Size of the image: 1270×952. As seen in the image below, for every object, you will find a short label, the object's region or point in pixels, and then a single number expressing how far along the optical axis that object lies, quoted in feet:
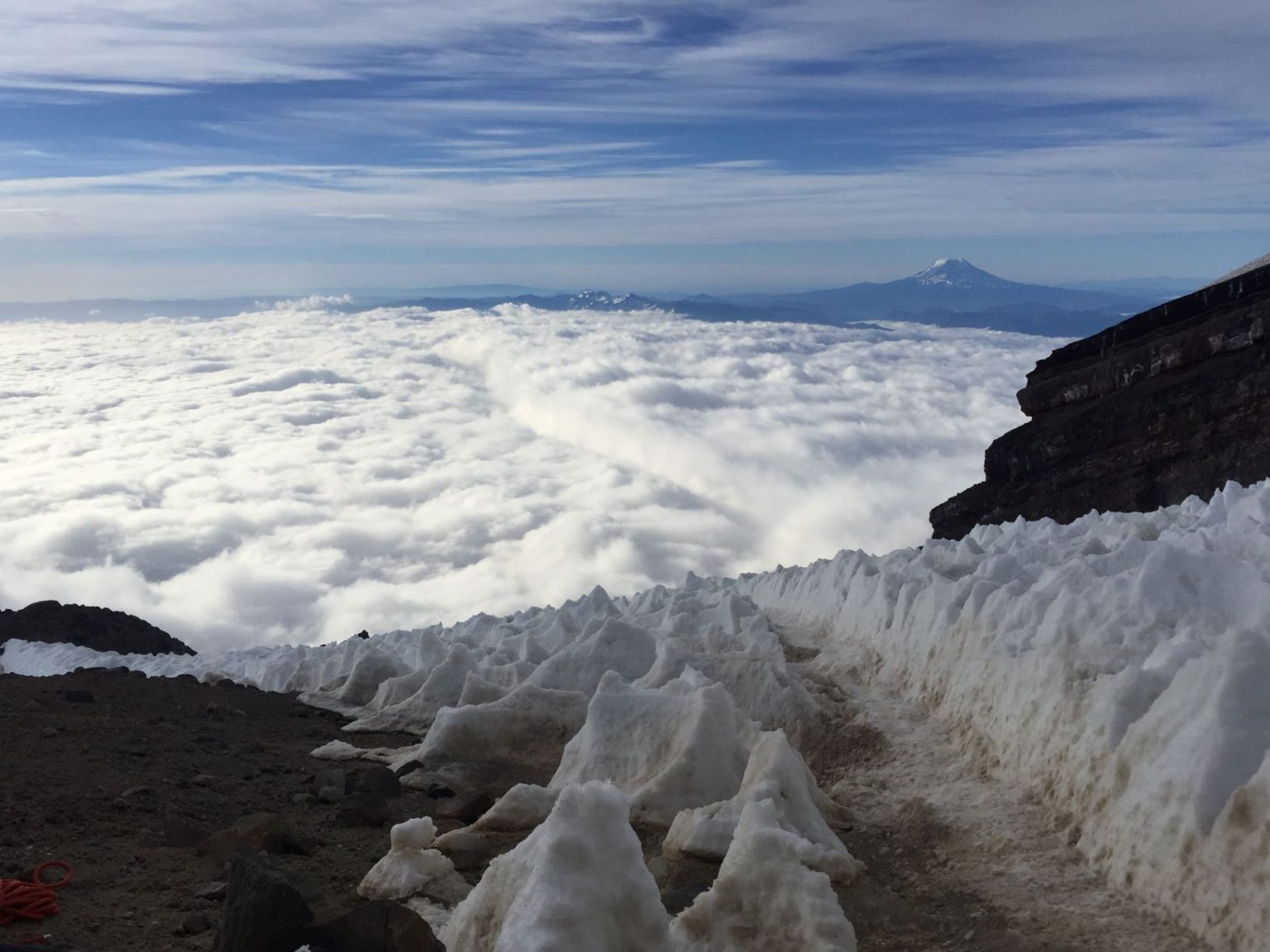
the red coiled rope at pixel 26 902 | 18.81
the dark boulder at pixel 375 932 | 15.46
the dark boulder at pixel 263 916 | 15.92
